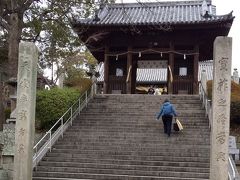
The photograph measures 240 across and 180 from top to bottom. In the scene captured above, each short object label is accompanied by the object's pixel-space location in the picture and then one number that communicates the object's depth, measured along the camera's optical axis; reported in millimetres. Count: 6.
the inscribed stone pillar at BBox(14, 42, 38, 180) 10773
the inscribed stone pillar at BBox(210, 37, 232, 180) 9617
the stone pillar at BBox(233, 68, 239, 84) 40941
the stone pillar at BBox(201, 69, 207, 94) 18706
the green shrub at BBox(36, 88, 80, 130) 16766
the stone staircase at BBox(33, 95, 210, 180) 12727
